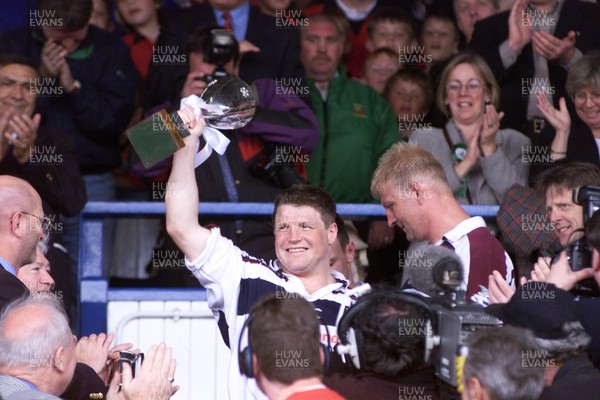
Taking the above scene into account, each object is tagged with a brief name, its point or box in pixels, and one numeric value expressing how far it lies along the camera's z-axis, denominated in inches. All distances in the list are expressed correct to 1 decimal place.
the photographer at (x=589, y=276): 369.3
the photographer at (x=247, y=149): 558.6
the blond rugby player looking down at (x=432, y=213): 445.1
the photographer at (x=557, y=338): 358.2
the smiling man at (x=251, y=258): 409.7
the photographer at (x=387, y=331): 359.3
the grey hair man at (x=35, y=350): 359.3
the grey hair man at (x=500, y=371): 327.9
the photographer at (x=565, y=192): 477.9
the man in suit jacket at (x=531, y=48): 620.1
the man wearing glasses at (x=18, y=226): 433.6
